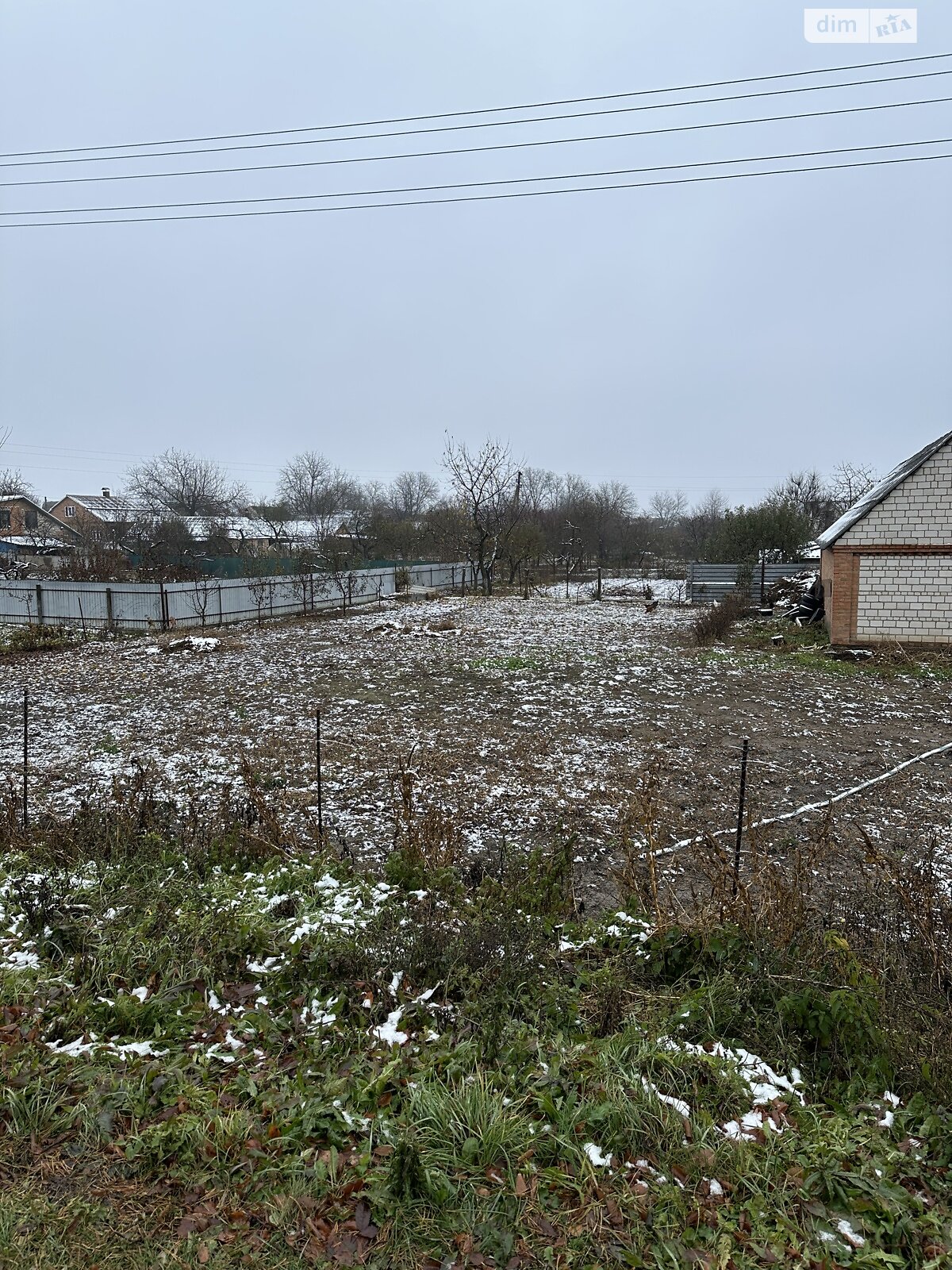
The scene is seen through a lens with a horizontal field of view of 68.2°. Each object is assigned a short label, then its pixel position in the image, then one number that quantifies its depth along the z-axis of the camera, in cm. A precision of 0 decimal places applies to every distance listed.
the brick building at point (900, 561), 1371
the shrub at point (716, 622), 1609
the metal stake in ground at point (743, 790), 425
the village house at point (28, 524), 4252
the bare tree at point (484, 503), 3189
